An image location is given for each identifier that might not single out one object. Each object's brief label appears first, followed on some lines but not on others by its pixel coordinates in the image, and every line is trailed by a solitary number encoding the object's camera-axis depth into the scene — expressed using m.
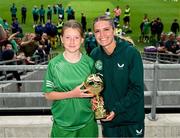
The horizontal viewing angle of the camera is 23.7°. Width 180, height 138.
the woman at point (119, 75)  3.98
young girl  3.81
